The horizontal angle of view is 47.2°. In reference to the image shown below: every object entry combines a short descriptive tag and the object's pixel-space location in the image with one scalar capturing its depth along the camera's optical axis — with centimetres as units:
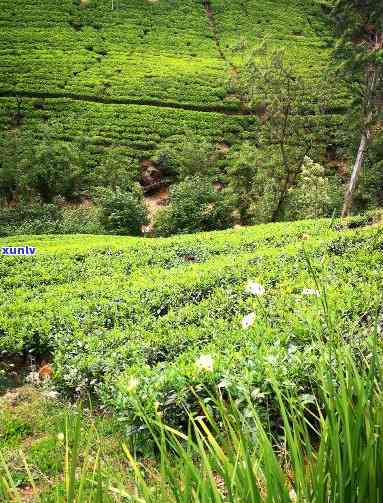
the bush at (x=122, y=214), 2903
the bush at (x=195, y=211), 2777
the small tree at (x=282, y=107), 2284
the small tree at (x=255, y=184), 2519
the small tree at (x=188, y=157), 3809
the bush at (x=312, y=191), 2216
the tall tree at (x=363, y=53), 1922
